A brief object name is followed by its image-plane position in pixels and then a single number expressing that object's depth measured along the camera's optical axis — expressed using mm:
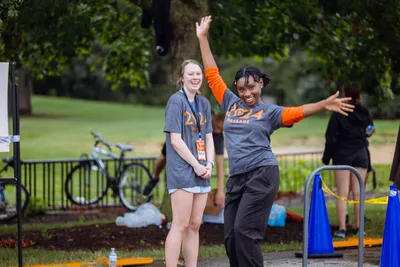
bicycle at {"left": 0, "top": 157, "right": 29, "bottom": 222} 13391
